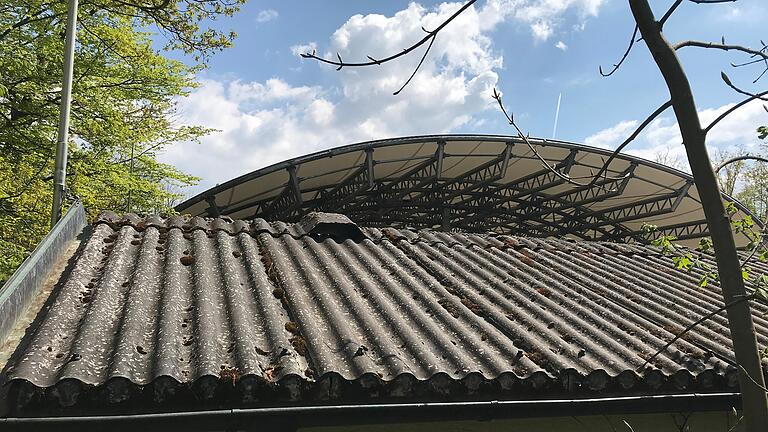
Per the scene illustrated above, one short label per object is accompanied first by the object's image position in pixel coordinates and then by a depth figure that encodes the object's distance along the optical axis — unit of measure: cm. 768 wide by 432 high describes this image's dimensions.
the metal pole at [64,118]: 585
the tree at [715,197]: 191
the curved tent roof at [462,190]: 1653
